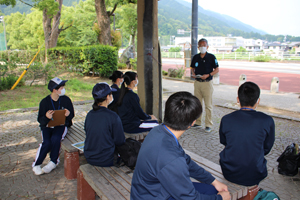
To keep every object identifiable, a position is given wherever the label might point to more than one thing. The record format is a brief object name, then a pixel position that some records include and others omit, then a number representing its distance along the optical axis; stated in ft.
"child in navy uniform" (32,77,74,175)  12.62
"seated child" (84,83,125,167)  9.86
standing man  19.07
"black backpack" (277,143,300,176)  12.15
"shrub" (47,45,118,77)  48.39
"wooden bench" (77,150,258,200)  7.91
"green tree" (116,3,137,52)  118.73
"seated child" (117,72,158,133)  13.57
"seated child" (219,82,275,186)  7.87
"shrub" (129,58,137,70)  72.02
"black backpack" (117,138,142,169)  9.93
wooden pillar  17.39
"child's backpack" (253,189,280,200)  8.29
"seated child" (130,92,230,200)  5.30
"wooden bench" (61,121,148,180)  12.21
